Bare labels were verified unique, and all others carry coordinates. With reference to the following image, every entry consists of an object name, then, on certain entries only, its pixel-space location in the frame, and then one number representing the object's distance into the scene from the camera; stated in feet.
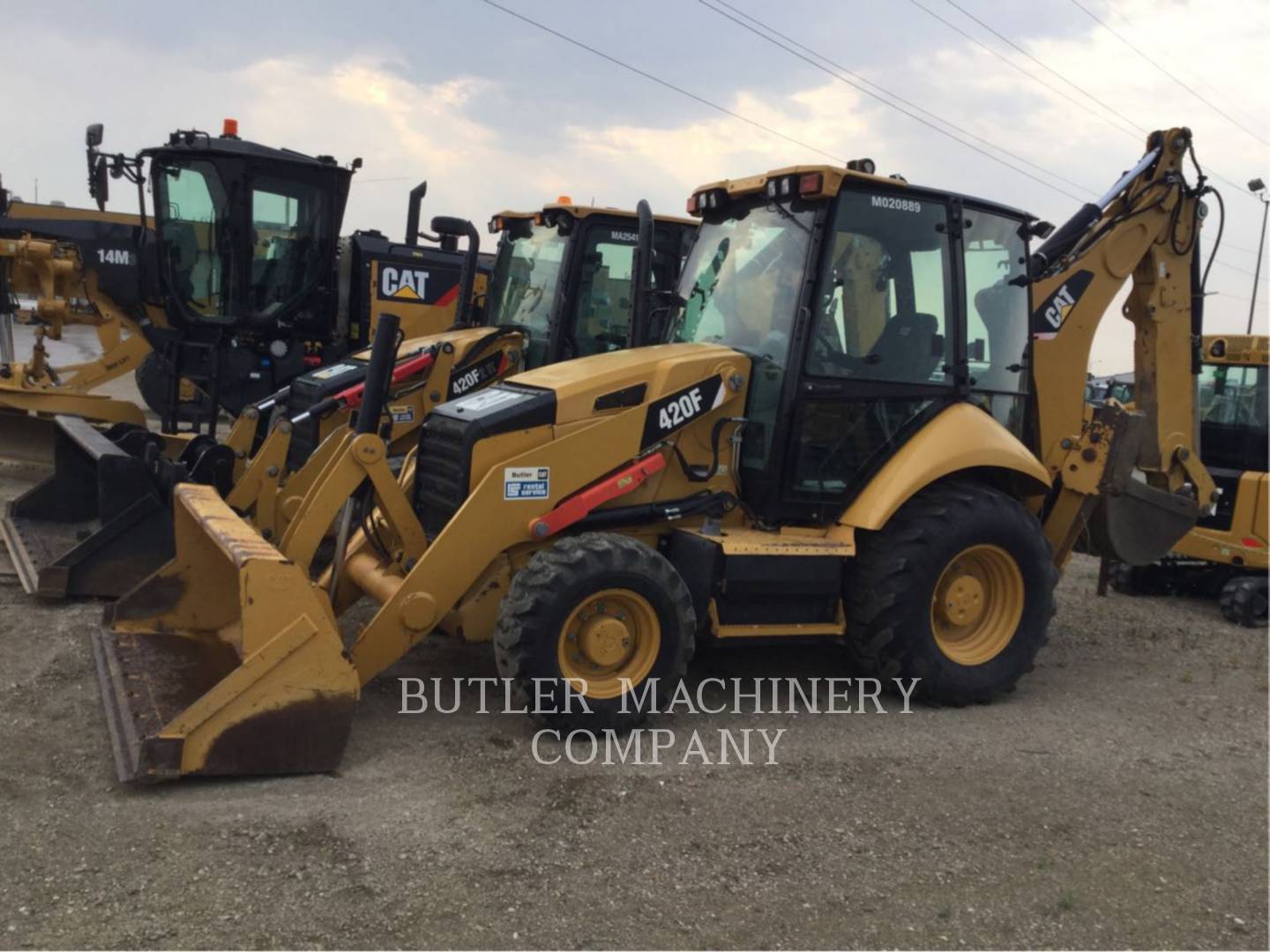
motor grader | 31.65
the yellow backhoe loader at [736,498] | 14.92
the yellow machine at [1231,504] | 25.66
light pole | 69.51
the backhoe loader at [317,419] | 20.26
